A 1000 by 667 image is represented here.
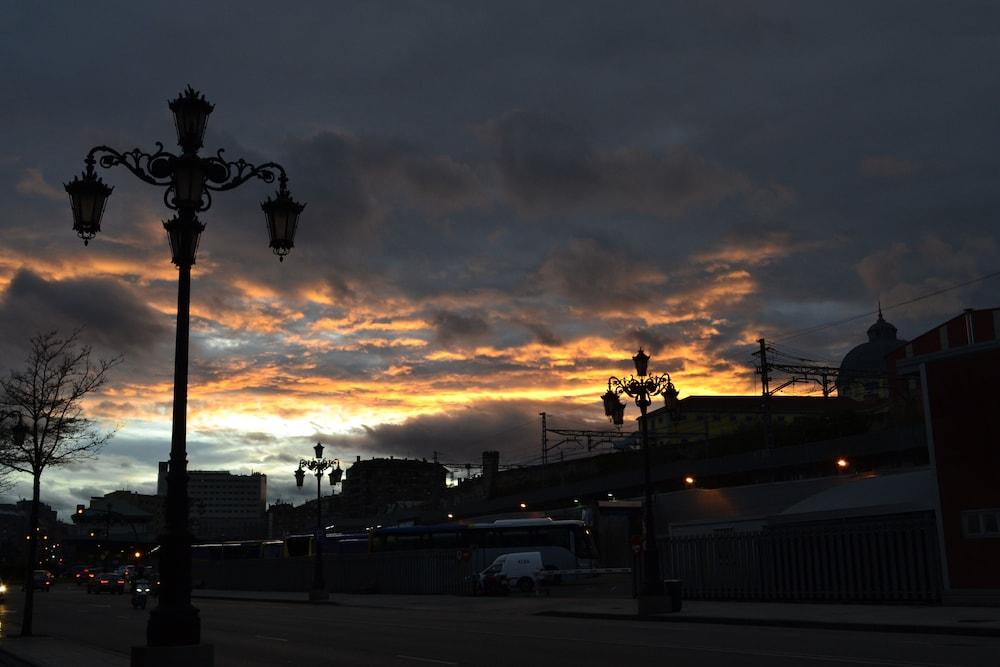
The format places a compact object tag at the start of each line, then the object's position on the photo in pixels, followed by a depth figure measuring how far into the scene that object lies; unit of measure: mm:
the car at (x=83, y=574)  95500
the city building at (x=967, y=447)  25844
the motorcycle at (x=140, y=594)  46250
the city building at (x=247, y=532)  164625
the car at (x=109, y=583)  71312
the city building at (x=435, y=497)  143525
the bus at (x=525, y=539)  56188
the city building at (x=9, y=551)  193000
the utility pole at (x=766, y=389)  66062
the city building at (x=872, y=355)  139125
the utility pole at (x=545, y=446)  101938
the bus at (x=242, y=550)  78000
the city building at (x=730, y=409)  160000
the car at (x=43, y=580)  79688
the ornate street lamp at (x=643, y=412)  27891
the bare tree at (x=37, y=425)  25641
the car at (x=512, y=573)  46431
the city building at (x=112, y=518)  61062
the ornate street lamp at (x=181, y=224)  10258
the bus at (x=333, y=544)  66875
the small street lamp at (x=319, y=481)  47344
